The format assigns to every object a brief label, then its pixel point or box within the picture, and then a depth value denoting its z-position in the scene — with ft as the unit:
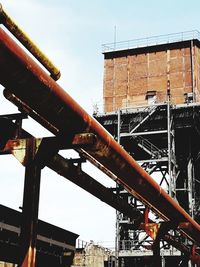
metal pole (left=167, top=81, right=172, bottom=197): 101.08
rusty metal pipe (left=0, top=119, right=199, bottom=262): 27.68
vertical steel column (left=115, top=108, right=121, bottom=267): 100.51
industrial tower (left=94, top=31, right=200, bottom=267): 103.96
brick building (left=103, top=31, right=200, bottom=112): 112.88
